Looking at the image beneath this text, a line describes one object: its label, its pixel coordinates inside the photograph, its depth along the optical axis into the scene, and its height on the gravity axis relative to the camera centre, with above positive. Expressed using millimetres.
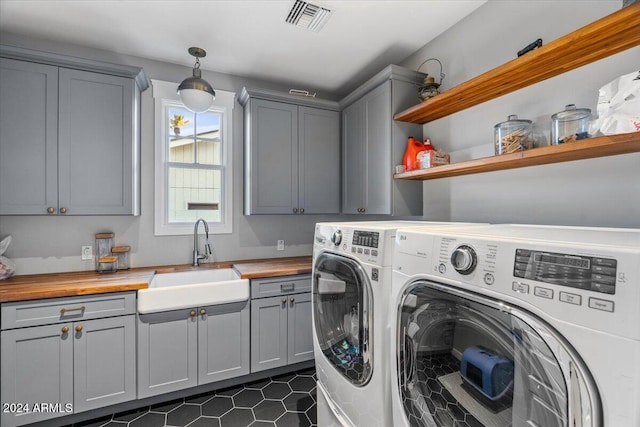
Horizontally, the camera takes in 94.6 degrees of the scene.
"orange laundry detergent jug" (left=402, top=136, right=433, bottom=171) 2230 +460
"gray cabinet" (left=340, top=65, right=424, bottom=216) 2332 +607
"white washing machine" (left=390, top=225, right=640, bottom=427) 550 -281
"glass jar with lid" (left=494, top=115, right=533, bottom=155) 1540 +412
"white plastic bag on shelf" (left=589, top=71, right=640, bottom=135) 1080 +407
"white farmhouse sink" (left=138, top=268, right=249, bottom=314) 2004 -568
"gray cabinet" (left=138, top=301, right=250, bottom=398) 2016 -959
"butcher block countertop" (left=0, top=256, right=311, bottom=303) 1800 -460
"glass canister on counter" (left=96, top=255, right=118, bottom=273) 2287 -393
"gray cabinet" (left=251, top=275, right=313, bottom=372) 2332 -887
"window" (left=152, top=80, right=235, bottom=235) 2674 +484
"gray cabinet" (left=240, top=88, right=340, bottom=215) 2736 +586
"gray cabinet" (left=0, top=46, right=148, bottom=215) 1980 +570
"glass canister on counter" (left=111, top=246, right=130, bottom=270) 2426 -342
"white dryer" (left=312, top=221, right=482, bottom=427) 1200 -522
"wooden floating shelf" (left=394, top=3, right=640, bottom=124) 1159 +739
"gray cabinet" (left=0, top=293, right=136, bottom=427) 1729 -876
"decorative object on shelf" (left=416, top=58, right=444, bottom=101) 2121 +904
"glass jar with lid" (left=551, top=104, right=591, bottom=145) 1313 +403
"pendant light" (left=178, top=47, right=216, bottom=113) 2209 +919
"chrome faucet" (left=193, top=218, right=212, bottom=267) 2678 -306
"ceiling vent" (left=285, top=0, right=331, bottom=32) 1945 +1370
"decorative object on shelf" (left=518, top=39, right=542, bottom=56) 1420 +812
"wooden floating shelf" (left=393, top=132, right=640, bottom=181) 1137 +276
